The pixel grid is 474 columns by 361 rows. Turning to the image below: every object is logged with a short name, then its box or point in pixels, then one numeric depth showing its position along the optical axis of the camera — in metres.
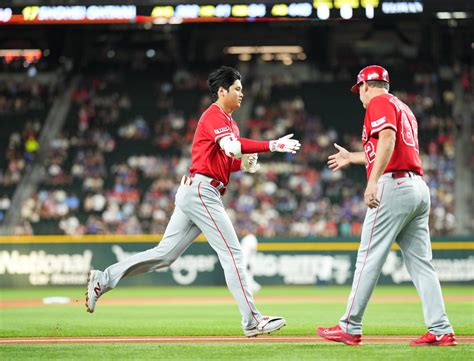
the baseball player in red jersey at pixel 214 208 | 15.09
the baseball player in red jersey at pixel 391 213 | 13.99
